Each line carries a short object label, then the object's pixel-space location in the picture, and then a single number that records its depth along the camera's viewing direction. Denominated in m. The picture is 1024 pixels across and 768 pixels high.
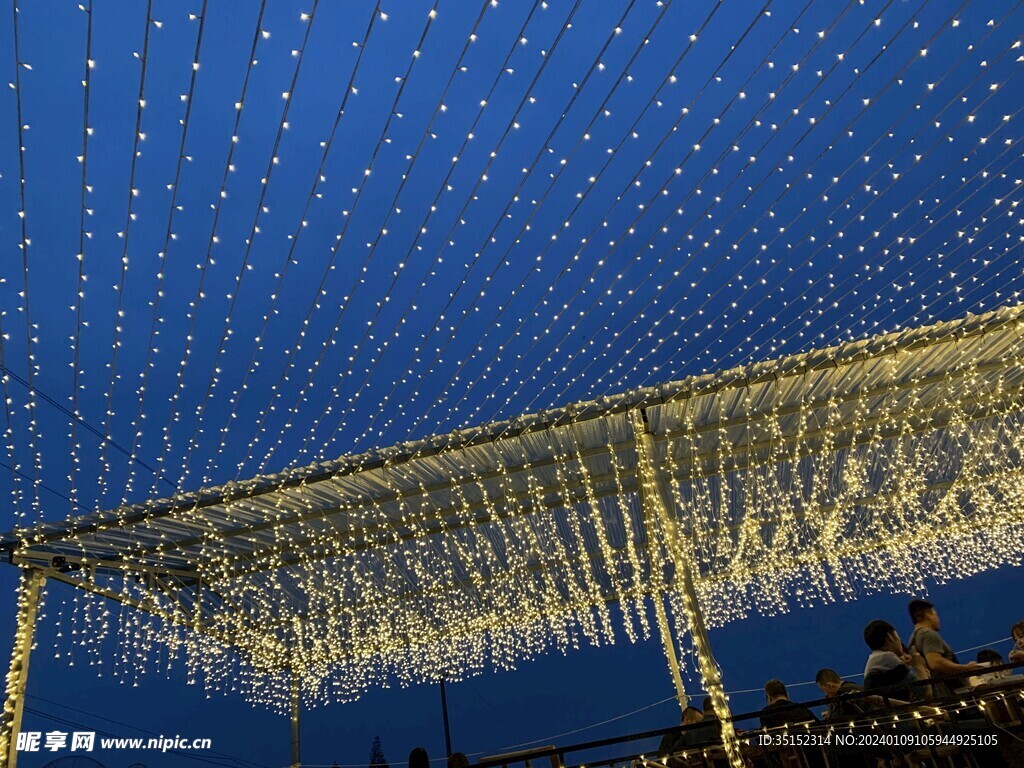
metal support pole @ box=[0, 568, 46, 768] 6.80
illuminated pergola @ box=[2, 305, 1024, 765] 6.61
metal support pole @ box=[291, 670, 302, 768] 11.74
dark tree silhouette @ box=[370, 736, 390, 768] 21.72
